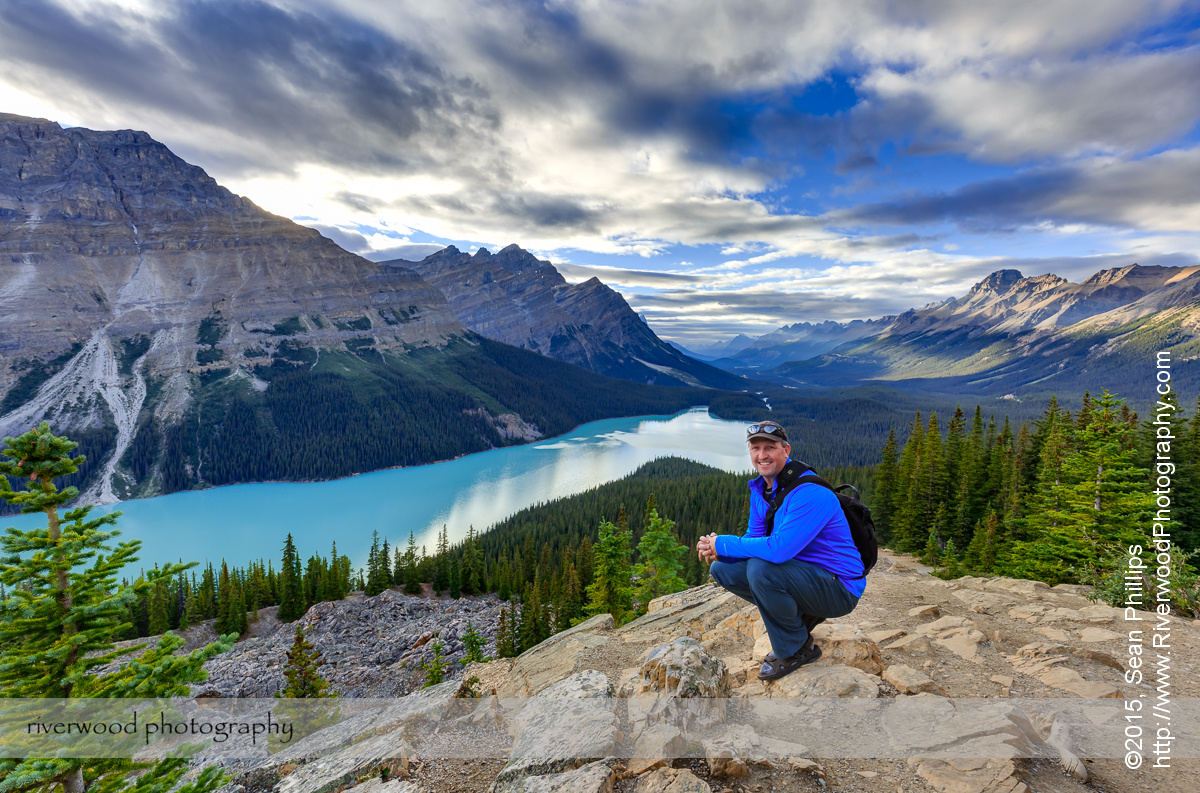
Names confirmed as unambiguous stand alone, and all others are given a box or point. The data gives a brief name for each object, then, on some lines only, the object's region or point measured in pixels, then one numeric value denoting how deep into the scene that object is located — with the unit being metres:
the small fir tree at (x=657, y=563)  21.55
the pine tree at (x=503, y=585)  46.22
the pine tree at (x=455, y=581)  49.69
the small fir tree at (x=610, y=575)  22.47
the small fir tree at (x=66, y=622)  7.09
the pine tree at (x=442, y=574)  51.62
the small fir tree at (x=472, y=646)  19.89
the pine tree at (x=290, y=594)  46.66
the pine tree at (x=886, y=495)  38.41
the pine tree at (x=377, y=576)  49.80
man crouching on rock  5.14
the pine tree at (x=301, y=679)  21.73
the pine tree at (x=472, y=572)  50.03
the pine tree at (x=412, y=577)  50.62
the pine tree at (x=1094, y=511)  15.41
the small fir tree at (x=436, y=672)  19.03
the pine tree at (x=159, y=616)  45.47
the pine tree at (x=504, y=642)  26.41
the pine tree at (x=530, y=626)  27.45
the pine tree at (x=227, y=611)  43.89
